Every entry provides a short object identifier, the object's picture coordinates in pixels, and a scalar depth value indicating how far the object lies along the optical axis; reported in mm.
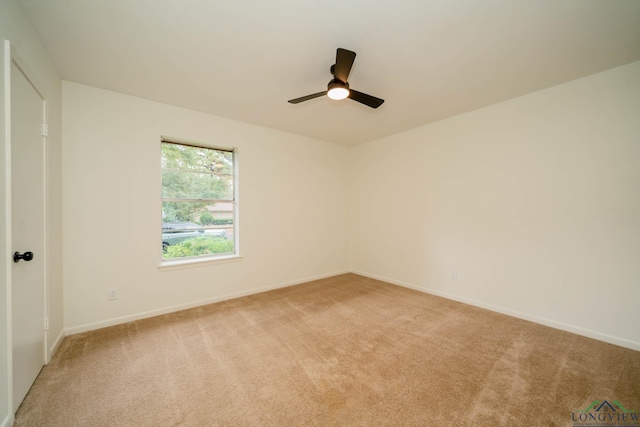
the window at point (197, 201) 3254
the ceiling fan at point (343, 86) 1797
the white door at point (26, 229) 1556
